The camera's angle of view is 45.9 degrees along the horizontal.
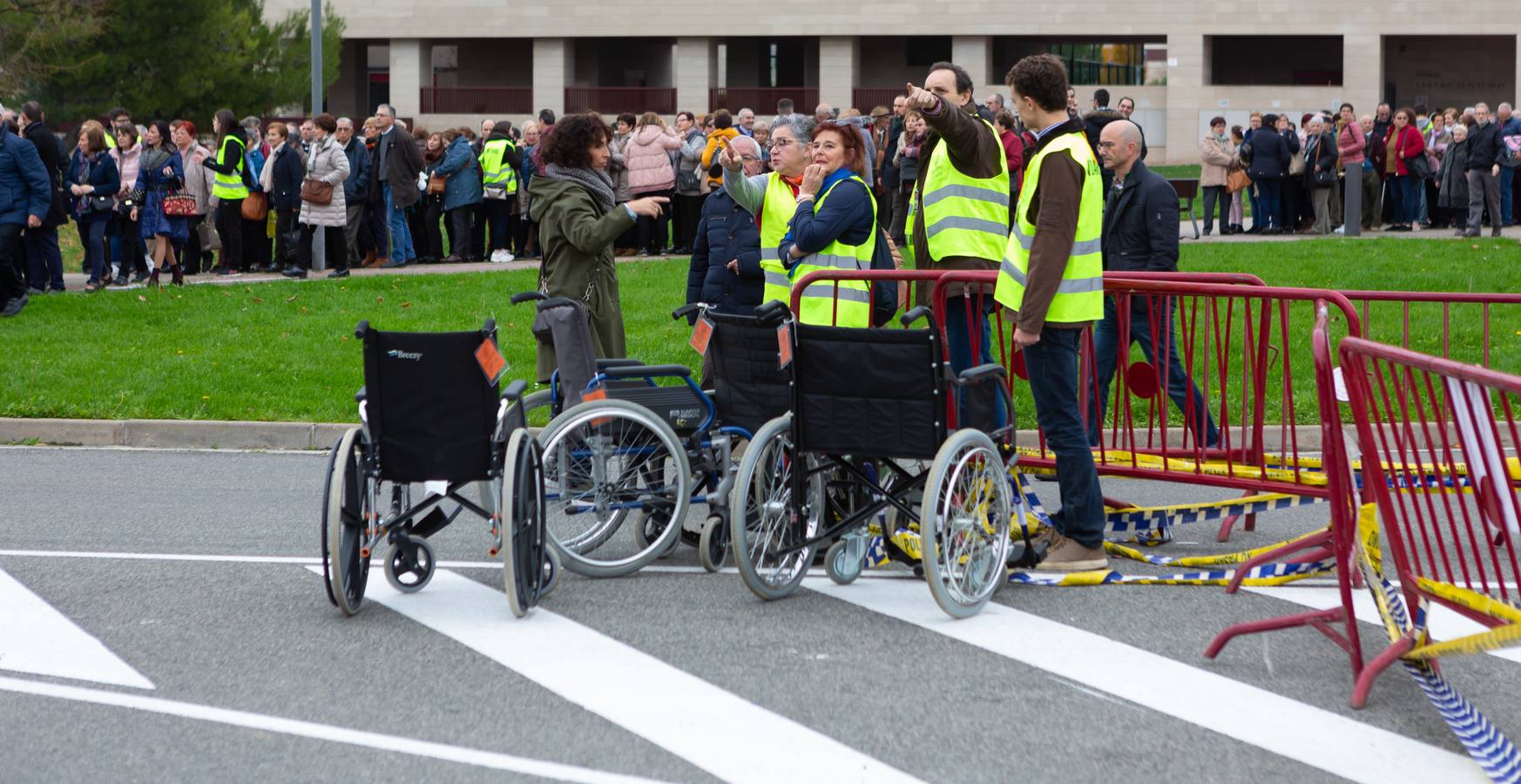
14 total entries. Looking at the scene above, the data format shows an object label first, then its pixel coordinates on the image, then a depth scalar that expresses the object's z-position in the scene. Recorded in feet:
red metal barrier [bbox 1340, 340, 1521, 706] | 15.80
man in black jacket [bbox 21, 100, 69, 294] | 59.62
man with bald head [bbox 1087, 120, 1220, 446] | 28.86
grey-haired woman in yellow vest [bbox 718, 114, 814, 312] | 28.48
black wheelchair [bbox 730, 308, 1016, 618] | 21.47
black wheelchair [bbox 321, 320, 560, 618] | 21.49
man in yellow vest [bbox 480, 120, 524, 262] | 71.97
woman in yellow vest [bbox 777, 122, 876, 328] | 26.81
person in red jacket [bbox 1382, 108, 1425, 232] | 81.76
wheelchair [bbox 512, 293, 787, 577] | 23.61
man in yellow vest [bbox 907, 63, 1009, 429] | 27.02
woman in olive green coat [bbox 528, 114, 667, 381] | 27.25
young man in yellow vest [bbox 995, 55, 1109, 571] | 22.86
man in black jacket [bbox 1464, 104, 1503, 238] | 74.18
